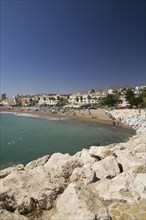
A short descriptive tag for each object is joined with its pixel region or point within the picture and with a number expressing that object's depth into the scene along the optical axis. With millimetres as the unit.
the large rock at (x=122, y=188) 5139
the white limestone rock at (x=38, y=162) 9547
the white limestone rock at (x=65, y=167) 6898
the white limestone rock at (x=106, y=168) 6781
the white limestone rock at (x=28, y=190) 4707
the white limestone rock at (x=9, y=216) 3781
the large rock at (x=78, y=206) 3957
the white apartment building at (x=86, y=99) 91438
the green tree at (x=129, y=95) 61462
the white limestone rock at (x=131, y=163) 6855
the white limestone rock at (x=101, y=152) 9216
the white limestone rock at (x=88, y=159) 8859
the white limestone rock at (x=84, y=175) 6141
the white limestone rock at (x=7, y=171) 8445
